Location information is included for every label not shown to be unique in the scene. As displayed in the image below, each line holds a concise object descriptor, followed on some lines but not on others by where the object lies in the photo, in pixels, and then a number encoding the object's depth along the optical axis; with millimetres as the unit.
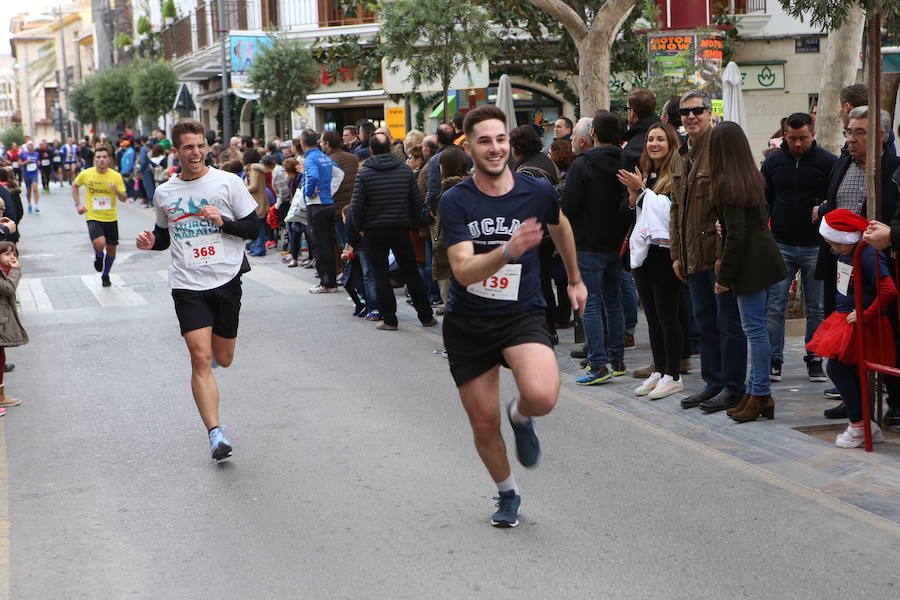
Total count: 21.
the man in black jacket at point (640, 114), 9031
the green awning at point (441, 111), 27734
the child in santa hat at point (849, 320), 6500
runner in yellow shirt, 16375
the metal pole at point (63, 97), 89412
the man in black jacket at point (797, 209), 8367
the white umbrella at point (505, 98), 16312
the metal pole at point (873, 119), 6793
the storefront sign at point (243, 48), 32844
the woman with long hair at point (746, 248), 7031
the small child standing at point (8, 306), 8430
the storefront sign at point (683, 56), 14617
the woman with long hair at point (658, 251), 8148
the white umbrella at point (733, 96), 12812
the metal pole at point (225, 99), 31967
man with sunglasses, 7457
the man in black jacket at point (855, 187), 7254
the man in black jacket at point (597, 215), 8758
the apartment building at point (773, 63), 28750
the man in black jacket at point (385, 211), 11664
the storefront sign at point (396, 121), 21578
